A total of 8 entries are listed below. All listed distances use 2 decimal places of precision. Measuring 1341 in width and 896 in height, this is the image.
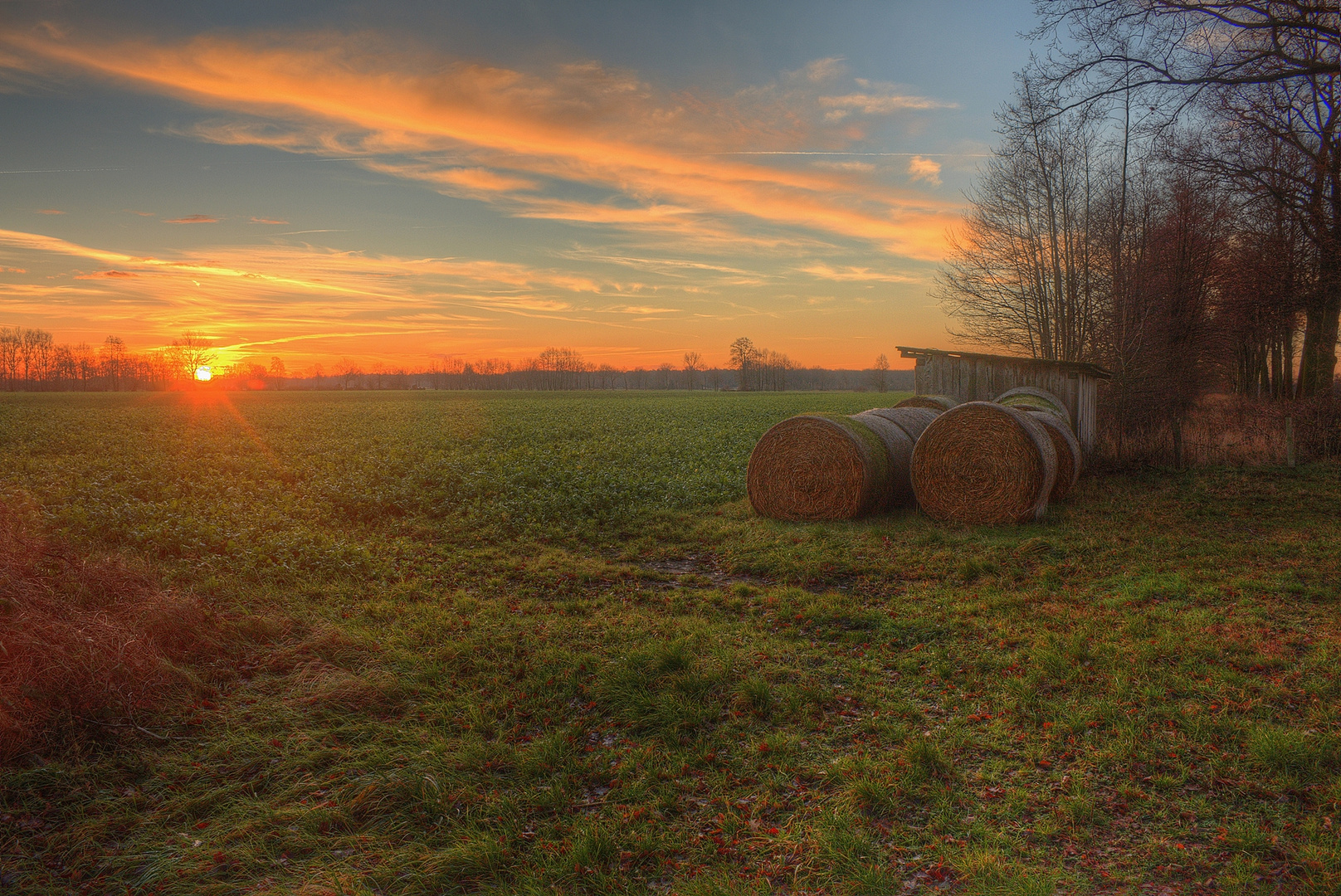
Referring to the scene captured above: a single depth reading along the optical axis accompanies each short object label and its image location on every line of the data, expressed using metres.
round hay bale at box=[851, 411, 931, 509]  12.48
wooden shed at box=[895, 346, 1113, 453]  17.14
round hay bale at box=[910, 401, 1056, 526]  11.12
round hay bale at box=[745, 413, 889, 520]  11.77
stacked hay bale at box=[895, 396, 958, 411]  16.11
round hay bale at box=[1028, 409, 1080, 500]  13.18
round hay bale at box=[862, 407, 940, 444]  13.71
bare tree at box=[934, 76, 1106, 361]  24.14
